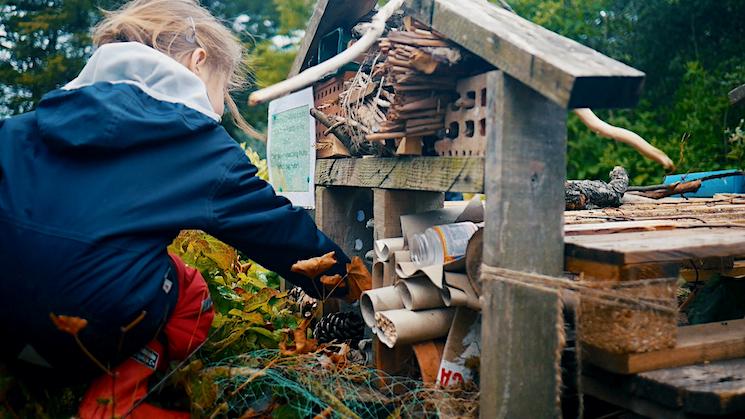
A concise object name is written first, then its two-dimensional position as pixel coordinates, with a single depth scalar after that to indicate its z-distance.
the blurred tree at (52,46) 16.16
